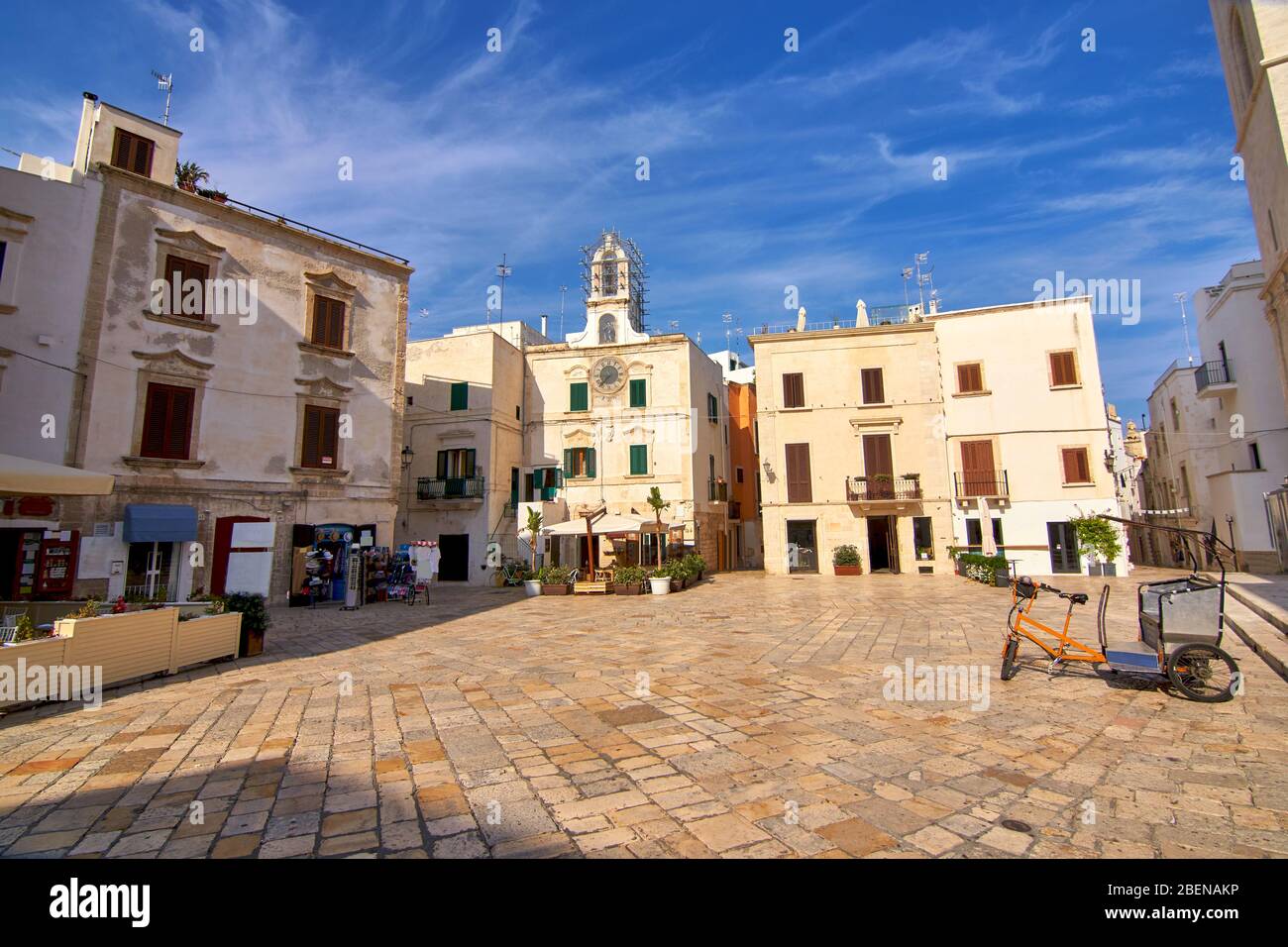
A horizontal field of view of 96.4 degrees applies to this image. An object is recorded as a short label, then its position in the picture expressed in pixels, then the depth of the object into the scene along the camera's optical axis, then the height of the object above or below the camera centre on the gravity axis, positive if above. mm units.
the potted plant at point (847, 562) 23656 -1179
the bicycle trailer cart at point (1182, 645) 5648 -1180
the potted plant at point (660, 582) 17812 -1427
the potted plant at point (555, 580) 18047 -1349
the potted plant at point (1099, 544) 21047 -553
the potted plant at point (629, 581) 17750 -1374
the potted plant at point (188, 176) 16938 +10911
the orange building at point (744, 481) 31719 +3133
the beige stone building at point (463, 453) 23641 +3679
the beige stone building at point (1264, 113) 12422 +9603
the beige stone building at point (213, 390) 14102 +4234
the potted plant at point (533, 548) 18250 -385
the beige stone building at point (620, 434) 25094 +4594
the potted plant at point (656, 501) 20172 +1229
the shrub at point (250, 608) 8859 -998
